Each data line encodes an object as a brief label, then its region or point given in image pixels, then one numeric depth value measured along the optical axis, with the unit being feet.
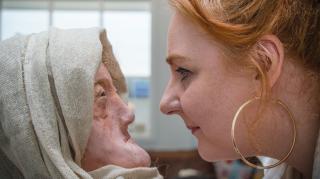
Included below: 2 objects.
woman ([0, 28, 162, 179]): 2.87
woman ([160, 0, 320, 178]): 2.69
